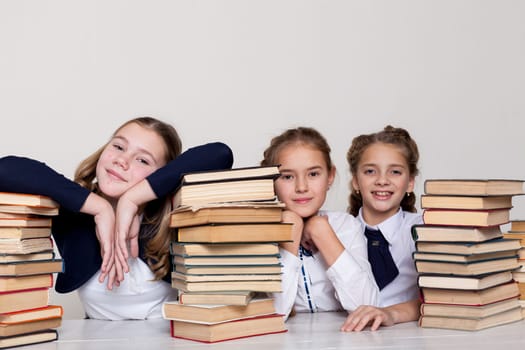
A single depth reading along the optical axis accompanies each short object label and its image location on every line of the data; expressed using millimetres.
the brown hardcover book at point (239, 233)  2354
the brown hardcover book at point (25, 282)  2297
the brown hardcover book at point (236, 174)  2418
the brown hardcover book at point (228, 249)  2404
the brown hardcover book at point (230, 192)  2422
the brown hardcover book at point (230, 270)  2398
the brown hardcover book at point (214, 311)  2361
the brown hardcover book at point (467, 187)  2537
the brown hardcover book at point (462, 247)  2535
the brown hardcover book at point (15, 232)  2348
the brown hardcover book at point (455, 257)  2537
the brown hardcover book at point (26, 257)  2311
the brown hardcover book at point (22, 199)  2381
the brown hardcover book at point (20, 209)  2381
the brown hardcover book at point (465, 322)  2547
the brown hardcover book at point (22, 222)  2348
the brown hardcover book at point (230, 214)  2337
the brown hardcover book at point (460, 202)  2543
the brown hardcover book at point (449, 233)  2543
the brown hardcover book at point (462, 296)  2561
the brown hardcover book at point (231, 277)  2395
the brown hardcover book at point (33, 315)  2301
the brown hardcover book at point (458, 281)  2535
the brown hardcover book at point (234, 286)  2391
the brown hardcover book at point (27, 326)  2293
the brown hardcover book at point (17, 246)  2332
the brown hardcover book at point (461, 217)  2535
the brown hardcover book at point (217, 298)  2375
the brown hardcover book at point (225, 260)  2398
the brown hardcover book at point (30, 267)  2305
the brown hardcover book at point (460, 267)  2545
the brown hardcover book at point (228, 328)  2359
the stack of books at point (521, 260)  2838
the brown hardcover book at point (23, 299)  2307
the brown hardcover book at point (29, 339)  2299
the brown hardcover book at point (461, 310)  2547
